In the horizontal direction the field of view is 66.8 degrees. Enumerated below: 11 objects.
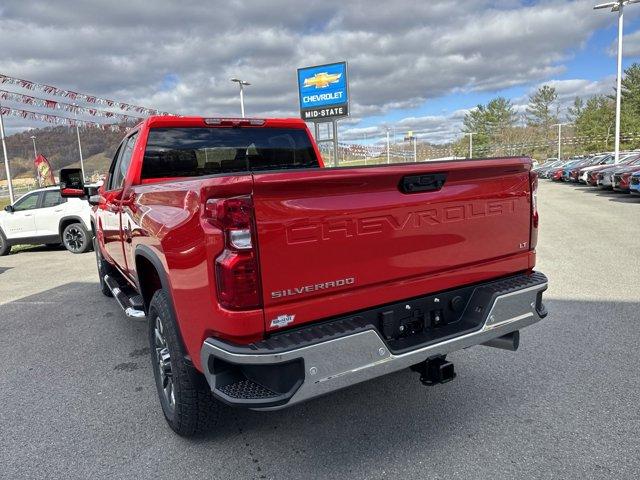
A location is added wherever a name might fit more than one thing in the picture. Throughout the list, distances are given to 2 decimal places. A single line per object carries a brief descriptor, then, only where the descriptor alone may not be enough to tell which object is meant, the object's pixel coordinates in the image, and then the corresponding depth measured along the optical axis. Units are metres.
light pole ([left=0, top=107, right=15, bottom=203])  19.45
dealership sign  21.00
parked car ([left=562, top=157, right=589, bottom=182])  27.77
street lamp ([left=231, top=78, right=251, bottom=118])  26.27
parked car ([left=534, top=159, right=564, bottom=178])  34.95
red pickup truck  2.24
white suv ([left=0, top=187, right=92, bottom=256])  11.58
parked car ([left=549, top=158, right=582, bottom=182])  28.72
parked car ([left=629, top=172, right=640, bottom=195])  14.55
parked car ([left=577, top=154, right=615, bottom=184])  22.45
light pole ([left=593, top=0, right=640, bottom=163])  24.91
